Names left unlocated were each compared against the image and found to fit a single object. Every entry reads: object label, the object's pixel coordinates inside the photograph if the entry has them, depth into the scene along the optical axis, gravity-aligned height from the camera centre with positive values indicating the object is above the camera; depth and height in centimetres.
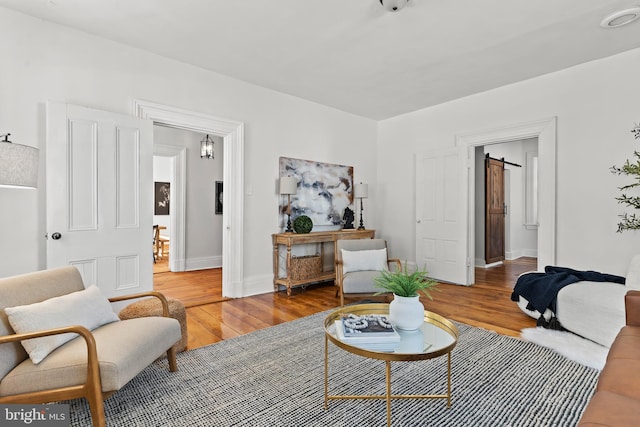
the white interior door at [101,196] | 277 +15
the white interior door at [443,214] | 477 -1
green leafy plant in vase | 186 -50
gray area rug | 171 -105
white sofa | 256 -76
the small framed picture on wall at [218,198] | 630 +29
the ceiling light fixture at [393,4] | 250 +160
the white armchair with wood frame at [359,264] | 351 -58
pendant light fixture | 572 +114
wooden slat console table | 421 -40
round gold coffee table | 154 -66
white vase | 186 -56
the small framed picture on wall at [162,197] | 797 +38
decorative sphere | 445 -16
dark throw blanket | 300 -67
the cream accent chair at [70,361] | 149 -71
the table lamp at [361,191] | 526 +35
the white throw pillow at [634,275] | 268 -51
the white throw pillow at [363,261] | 379 -54
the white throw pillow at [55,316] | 158 -54
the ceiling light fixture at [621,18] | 267 +163
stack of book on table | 166 -62
